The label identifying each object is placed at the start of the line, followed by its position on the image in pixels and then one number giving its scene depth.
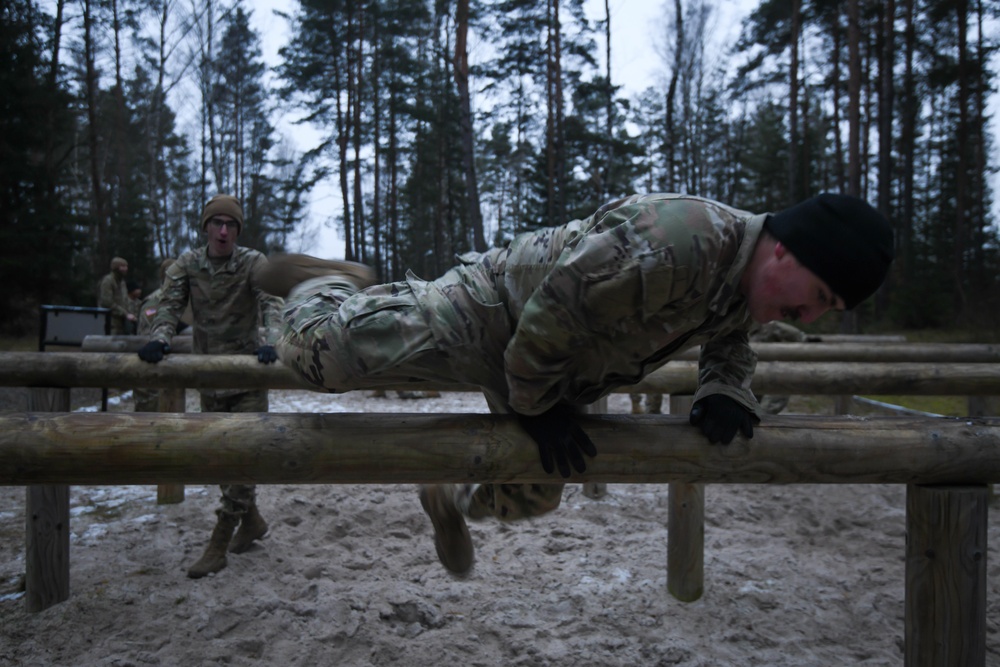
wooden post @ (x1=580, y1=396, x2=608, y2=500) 5.24
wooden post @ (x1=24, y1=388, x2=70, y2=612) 3.43
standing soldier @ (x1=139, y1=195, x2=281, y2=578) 4.30
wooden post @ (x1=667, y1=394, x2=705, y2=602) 3.63
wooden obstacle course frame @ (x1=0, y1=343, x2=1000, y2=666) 2.15
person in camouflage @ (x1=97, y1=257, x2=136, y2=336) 10.47
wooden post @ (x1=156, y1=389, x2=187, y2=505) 4.99
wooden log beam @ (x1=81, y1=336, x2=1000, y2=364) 4.69
